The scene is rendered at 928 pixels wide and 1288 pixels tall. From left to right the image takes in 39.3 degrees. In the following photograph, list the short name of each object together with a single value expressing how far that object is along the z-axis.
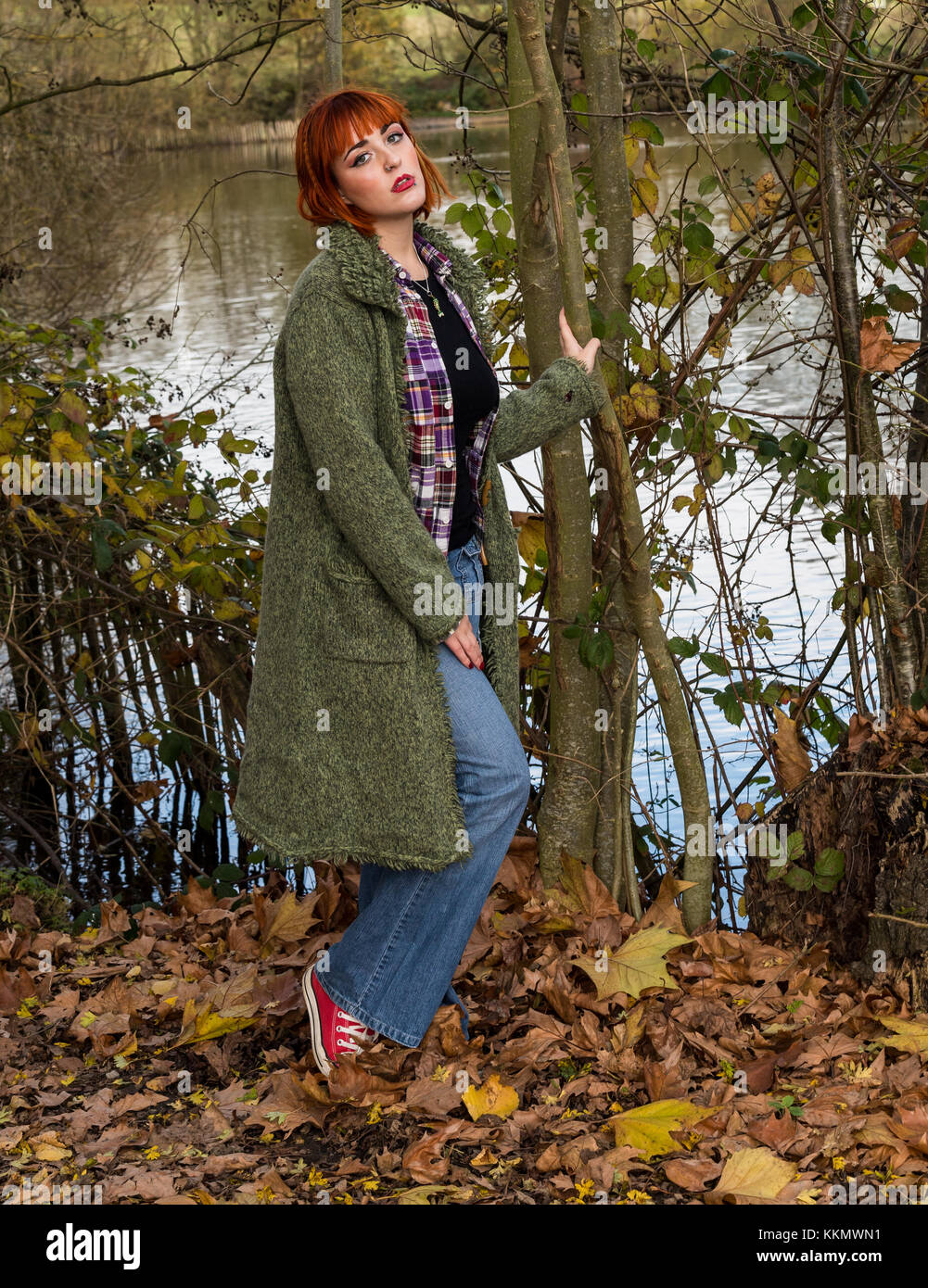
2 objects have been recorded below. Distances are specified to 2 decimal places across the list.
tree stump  2.78
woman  2.28
